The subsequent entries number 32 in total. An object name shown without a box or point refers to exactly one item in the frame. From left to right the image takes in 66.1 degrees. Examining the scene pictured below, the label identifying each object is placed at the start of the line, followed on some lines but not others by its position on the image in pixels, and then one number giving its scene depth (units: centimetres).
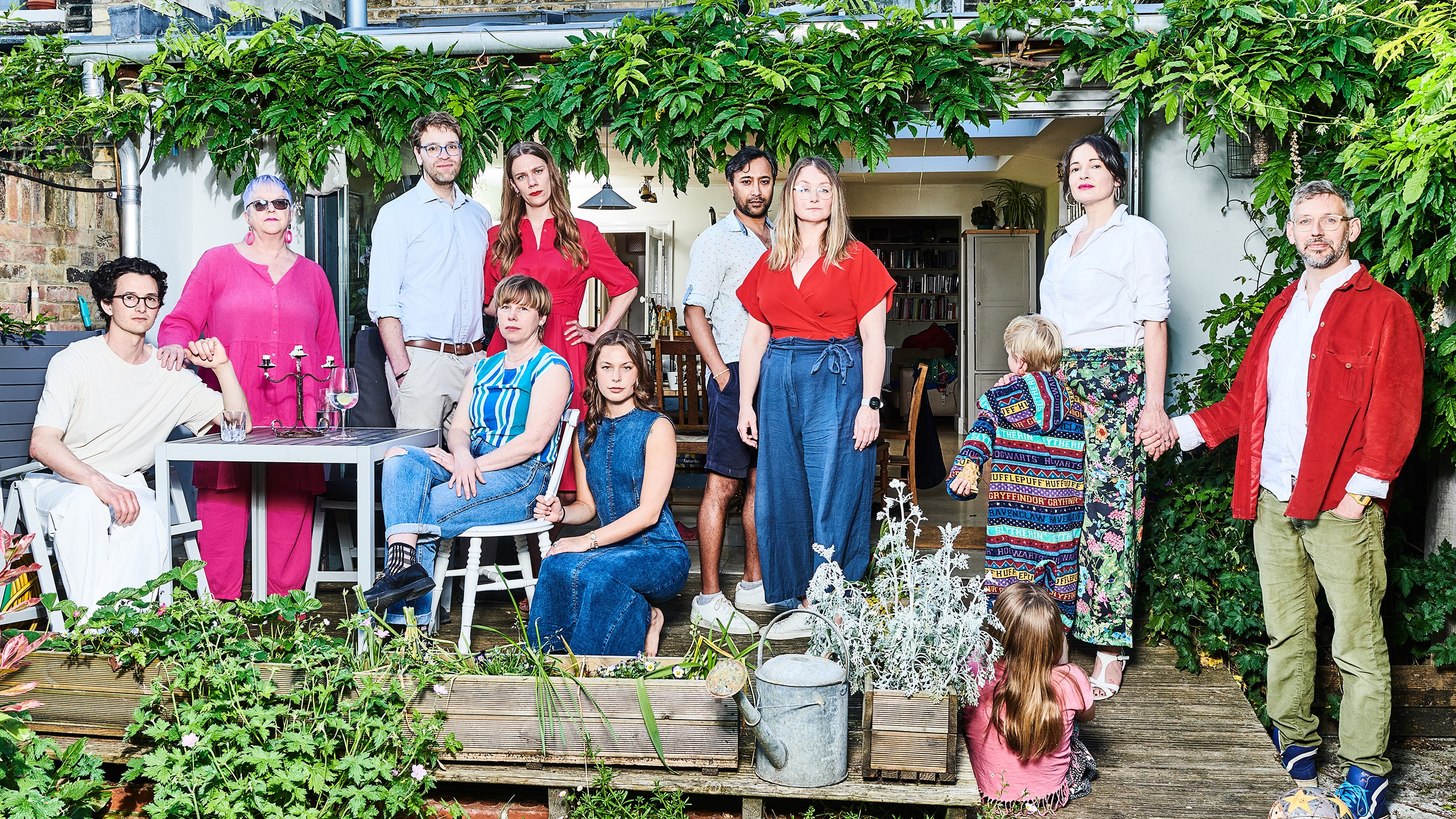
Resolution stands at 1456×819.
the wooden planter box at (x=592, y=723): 250
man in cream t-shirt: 332
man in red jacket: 287
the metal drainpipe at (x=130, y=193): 464
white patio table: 326
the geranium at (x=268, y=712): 231
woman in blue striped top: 334
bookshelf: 1210
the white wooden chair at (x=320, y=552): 409
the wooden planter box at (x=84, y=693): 261
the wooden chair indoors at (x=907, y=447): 411
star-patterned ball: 256
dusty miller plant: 249
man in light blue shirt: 394
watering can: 243
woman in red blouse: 348
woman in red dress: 394
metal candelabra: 359
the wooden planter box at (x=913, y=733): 245
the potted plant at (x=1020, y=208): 1042
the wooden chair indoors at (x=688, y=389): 634
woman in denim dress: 311
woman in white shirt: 327
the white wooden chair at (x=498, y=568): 335
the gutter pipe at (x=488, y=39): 438
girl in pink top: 261
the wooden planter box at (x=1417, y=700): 368
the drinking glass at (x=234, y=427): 342
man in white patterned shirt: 381
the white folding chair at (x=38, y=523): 337
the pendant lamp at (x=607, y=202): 973
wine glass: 358
